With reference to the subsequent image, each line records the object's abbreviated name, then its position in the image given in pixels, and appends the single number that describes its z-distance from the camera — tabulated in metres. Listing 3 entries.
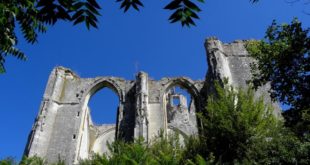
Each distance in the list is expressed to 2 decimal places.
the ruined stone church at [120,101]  15.58
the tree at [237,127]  9.96
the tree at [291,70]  8.47
